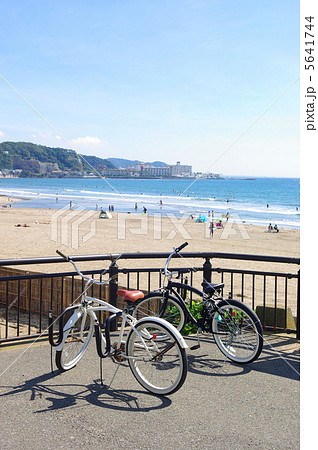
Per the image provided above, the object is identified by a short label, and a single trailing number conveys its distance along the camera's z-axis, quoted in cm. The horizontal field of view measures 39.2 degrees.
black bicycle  527
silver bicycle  441
